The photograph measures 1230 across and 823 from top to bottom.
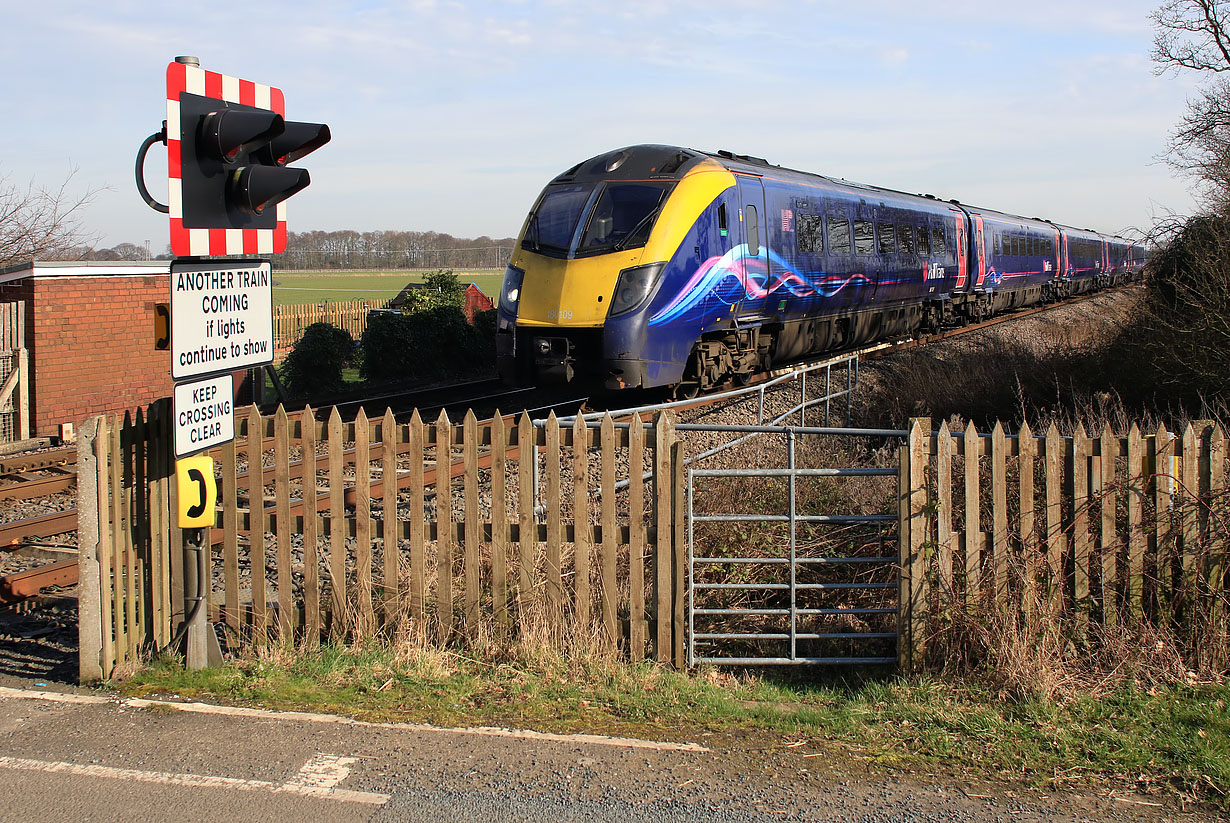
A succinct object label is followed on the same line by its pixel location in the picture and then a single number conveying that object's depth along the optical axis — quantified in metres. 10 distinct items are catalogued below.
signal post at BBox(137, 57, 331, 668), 4.89
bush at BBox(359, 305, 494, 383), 21.19
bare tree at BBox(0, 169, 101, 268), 24.70
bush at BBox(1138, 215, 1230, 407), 11.42
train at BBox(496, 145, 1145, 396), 12.16
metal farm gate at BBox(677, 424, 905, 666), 5.55
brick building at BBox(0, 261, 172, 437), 14.34
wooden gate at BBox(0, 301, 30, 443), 13.71
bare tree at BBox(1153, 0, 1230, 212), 13.88
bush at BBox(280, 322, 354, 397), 19.44
